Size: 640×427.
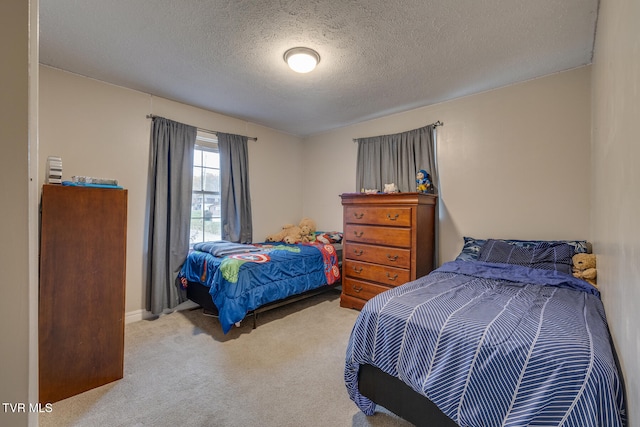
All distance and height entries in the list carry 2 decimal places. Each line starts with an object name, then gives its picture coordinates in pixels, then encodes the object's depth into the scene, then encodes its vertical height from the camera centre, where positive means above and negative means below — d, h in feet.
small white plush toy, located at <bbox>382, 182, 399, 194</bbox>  11.09 +0.96
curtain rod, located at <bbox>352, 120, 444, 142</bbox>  10.50 +3.40
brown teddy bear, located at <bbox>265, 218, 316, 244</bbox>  12.78 -1.13
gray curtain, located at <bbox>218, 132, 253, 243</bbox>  11.88 +0.94
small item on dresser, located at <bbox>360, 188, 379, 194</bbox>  11.94 +0.95
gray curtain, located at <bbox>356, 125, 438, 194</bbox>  10.69 +2.23
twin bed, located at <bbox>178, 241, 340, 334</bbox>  8.36 -2.28
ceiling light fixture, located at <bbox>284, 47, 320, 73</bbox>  6.96 +3.93
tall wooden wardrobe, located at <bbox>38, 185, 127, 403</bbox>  5.50 -1.74
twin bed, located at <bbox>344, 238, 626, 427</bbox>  3.10 -1.90
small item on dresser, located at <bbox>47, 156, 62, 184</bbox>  6.31 +0.83
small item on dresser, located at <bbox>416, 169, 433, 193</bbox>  10.45 +1.16
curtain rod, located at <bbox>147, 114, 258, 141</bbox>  9.88 +3.30
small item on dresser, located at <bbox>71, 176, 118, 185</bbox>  6.48 +0.64
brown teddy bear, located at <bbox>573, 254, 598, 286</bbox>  6.43 -1.28
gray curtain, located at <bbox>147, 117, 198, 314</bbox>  9.81 +0.04
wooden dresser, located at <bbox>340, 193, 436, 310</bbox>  9.26 -1.09
